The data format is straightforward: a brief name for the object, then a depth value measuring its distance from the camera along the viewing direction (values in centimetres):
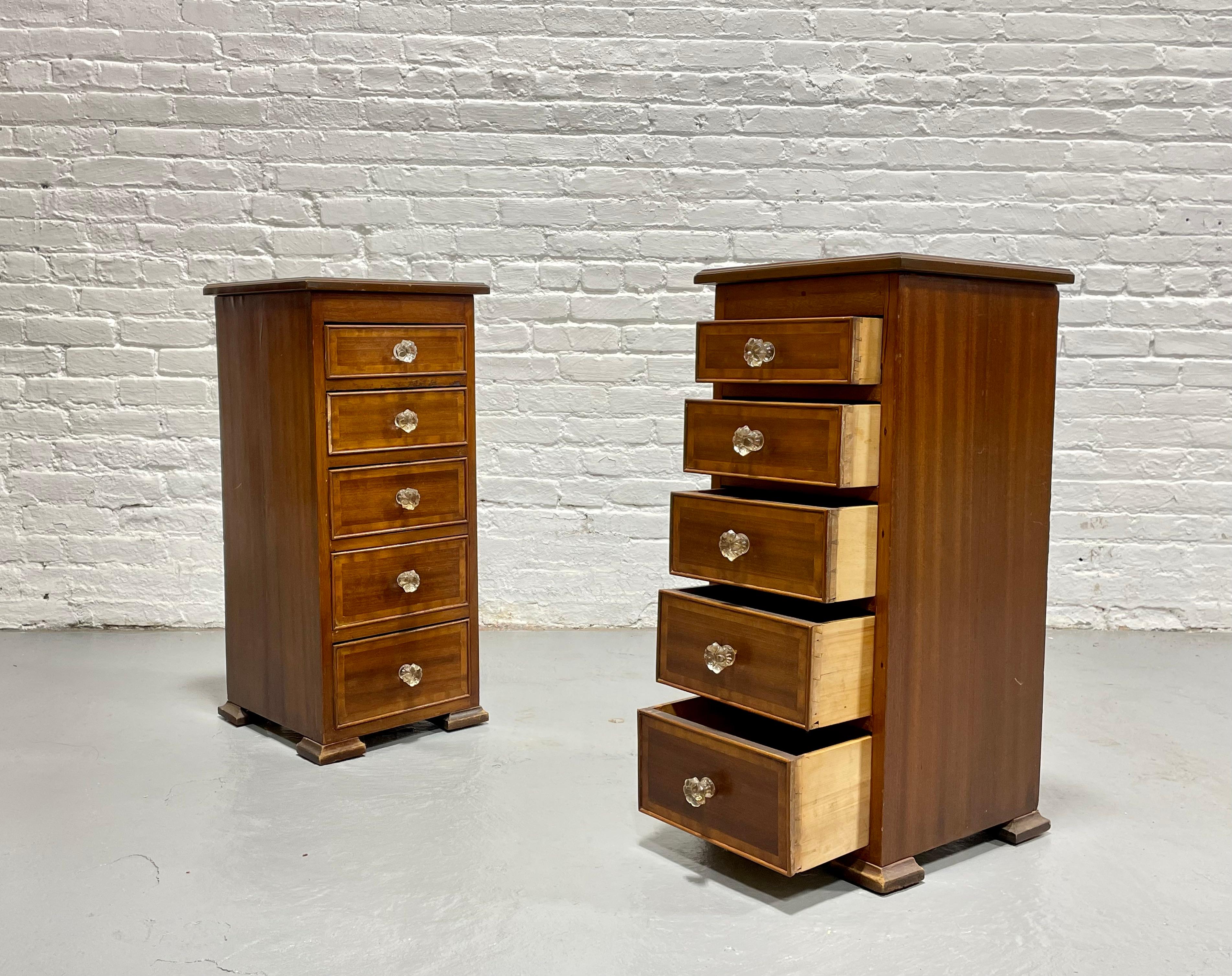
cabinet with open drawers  175
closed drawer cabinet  243
